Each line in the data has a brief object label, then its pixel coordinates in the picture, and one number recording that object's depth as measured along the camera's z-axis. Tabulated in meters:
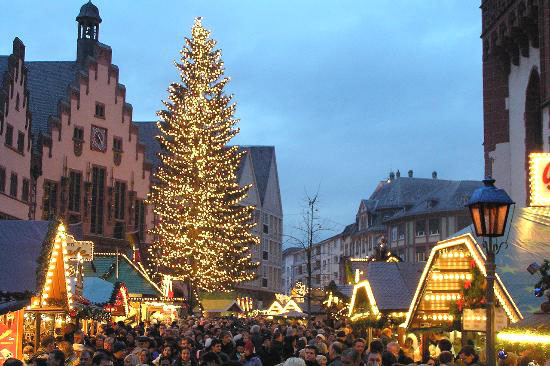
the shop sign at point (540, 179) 17.59
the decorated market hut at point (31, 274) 15.65
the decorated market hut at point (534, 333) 11.84
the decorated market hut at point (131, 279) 40.41
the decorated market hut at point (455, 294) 14.86
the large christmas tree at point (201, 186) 53.75
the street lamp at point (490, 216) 11.33
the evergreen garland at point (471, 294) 16.70
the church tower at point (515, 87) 29.06
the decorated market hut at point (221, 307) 68.88
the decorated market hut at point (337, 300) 38.28
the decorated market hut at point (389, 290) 23.56
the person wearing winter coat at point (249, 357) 16.12
